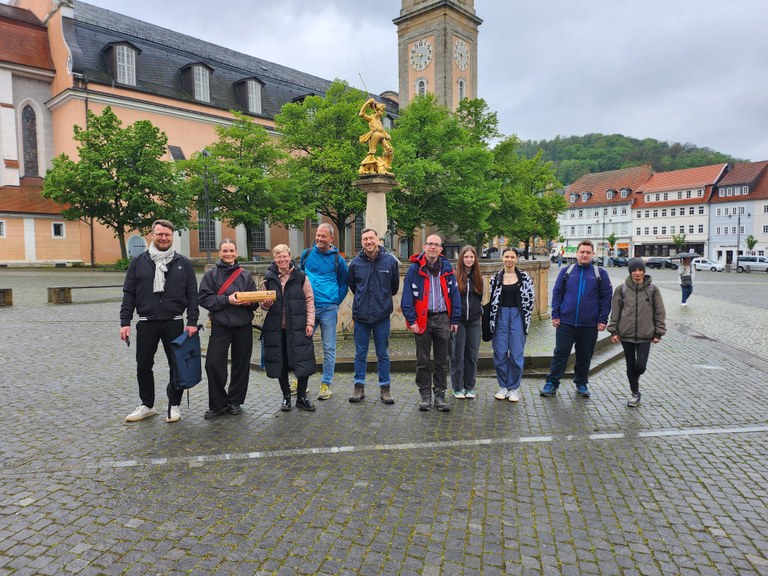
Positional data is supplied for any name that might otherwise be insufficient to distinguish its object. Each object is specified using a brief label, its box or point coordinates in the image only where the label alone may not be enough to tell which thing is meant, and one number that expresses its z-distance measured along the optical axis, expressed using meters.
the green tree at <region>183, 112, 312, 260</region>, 30.91
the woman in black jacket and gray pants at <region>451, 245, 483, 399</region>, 6.40
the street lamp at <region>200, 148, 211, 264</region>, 29.31
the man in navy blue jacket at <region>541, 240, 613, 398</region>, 6.53
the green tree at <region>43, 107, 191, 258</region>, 29.17
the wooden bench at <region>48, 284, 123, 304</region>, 16.34
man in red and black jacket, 6.16
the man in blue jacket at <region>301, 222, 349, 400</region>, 6.38
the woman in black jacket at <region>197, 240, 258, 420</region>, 5.73
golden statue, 12.41
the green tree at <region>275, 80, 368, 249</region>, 30.92
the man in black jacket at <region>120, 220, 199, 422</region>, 5.50
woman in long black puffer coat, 5.97
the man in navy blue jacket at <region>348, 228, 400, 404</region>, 6.31
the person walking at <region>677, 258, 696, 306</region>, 17.83
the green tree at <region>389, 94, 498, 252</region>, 29.66
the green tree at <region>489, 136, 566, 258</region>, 35.34
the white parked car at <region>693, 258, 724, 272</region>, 52.72
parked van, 49.88
